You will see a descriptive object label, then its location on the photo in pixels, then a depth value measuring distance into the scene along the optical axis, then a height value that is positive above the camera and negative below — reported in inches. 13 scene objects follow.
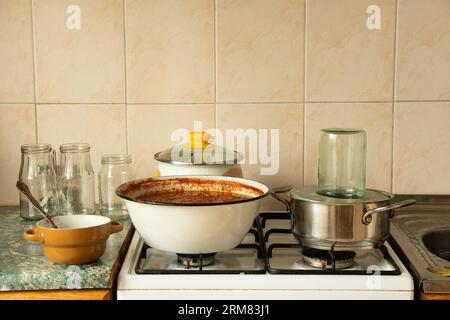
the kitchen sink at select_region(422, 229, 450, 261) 58.0 -13.4
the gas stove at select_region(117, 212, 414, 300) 46.3 -13.4
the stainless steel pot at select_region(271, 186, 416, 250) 48.5 -9.6
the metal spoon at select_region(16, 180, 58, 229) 49.6 -8.1
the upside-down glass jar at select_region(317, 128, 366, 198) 55.7 -5.5
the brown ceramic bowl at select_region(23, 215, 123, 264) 46.6 -10.7
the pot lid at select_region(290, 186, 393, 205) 49.0 -8.0
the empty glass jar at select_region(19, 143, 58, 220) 60.8 -7.8
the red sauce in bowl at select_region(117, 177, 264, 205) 52.4 -7.9
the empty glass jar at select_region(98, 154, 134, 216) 62.5 -8.1
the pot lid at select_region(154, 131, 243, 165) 56.4 -5.1
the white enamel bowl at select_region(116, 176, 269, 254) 46.6 -9.4
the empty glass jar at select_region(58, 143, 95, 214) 61.3 -8.1
